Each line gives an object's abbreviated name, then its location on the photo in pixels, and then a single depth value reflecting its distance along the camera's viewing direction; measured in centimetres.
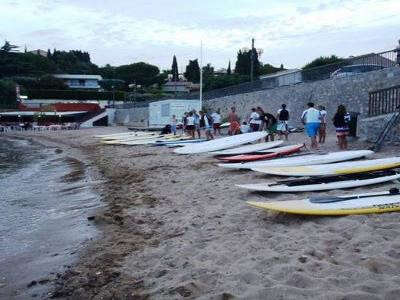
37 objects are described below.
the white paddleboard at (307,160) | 980
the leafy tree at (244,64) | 7065
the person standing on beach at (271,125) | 1569
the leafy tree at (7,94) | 7200
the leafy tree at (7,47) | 9816
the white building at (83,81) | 9844
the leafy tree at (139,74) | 10712
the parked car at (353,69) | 2014
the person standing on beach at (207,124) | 2010
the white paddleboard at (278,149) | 1225
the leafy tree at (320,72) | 2312
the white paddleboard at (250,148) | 1311
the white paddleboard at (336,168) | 827
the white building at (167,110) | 3423
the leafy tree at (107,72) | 11419
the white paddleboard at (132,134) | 2761
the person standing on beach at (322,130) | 1507
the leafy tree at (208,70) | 8774
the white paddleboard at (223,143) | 1482
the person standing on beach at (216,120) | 2159
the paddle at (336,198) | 622
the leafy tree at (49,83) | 8369
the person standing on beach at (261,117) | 1702
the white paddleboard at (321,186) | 736
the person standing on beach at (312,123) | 1358
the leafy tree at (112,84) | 9575
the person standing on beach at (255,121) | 1734
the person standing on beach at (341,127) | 1257
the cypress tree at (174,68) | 9859
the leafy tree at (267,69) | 8396
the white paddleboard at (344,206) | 575
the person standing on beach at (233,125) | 1916
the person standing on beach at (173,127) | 2591
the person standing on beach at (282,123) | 1582
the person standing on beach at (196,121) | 2180
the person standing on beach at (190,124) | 2133
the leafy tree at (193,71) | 9462
